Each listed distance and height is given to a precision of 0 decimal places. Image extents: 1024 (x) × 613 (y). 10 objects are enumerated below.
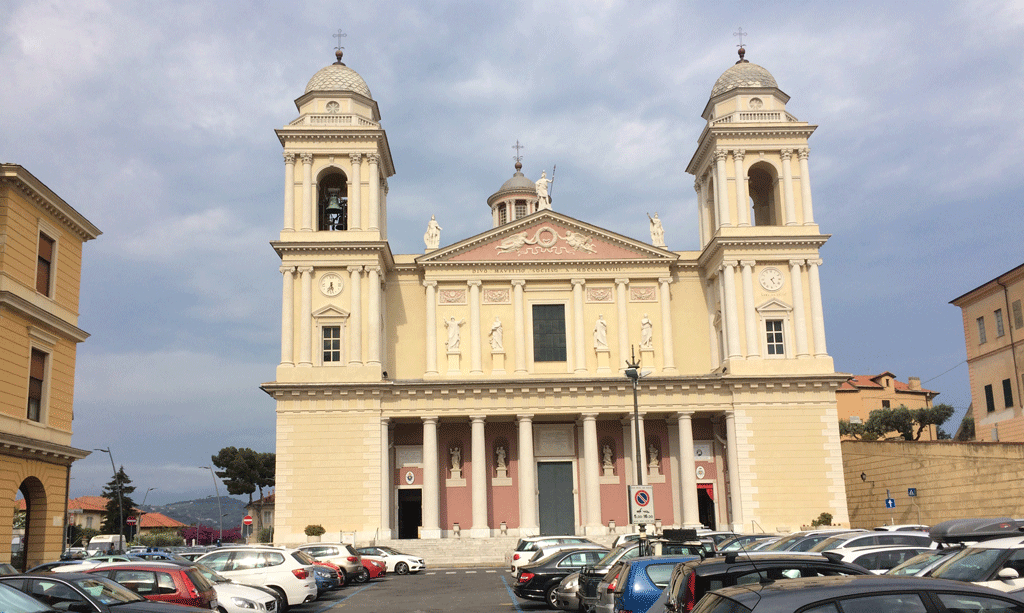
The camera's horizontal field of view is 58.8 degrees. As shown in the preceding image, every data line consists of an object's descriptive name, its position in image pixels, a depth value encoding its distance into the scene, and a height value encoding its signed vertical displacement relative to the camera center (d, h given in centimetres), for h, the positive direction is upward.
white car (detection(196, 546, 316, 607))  2027 -176
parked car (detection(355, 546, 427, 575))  3366 -274
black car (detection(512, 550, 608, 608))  2089 -206
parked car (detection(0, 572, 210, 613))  1198 -133
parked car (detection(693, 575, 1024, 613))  608 -84
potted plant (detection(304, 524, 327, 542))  3856 -182
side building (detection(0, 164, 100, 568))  2628 +452
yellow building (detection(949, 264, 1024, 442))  4484 +586
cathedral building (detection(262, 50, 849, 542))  4041 +575
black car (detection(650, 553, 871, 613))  943 -103
